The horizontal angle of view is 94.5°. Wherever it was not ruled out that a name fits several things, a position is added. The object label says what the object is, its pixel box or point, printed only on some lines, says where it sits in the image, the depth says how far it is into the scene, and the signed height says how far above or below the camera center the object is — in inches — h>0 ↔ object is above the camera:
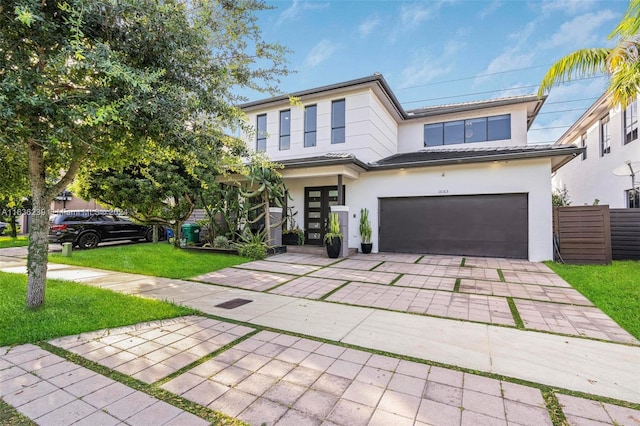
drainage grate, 181.1 -55.1
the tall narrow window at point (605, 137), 489.7 +134.7
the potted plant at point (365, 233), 422.6 -23.6
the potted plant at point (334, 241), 377.4 -31.1
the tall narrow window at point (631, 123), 409.8 +134.9
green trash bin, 473.1 -25.2
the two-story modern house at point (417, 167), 359.6 +66.0
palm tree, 219.5 +135.6
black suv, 440.8 -20.3
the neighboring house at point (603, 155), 422.9 +103.1
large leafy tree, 119.8 +63.8
